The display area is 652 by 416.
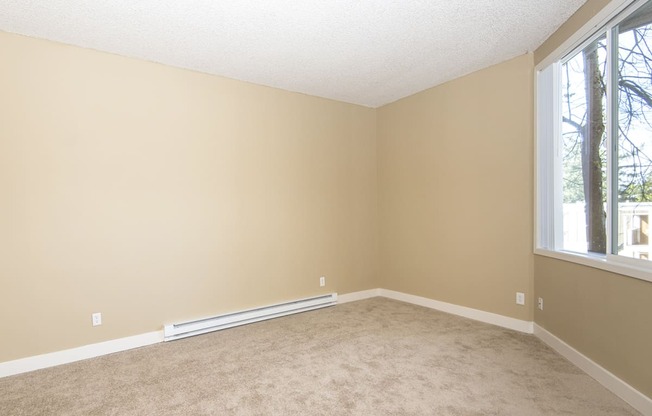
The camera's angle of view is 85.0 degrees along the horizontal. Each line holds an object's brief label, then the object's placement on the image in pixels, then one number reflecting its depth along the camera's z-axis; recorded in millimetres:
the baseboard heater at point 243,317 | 3379
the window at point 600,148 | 2195
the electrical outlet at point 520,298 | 3430
